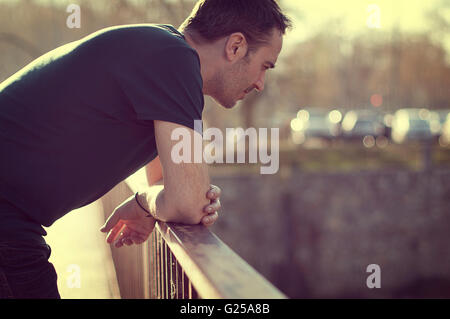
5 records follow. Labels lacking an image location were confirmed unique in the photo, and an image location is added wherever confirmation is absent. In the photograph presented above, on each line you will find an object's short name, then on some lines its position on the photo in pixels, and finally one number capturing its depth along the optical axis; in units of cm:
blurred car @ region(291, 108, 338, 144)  2731
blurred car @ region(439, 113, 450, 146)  2664
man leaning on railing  182
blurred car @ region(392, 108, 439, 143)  2659
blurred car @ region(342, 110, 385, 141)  2589
